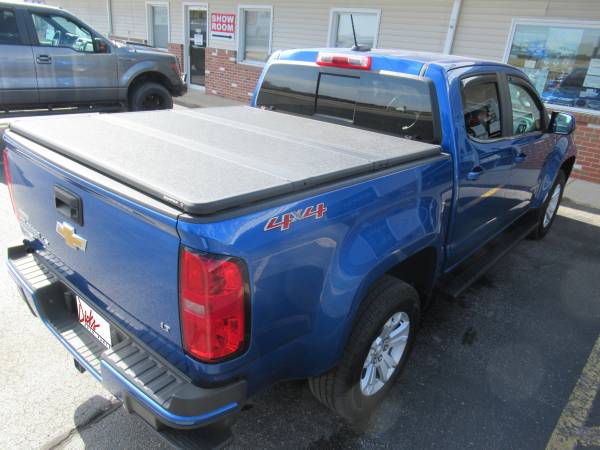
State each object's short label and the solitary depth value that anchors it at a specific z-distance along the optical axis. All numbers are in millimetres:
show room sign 11797
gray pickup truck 7020
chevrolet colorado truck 1623
